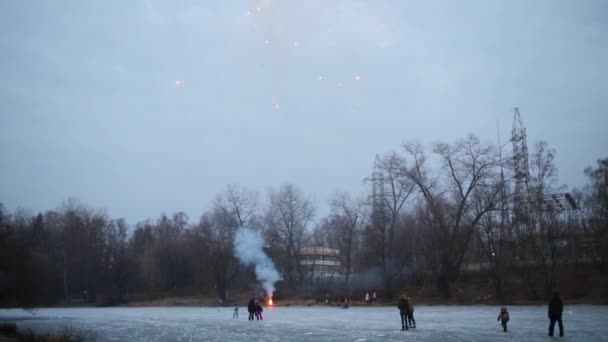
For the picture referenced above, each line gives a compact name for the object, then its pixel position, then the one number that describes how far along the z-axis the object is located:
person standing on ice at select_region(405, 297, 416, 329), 29.51
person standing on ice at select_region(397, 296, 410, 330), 29.18
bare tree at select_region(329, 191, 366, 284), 93.62
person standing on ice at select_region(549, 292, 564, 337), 23.67
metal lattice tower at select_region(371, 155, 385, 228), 78.19
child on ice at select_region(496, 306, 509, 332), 26.16
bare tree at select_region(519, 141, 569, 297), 59.41
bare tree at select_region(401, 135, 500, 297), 69.00
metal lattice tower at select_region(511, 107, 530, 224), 60.86
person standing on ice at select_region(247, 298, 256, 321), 42.47
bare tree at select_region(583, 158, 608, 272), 66.38
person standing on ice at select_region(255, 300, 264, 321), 42.34
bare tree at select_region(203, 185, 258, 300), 95.94
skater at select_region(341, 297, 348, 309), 62.74
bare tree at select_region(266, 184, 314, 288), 98.19
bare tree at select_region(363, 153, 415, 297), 75.69
